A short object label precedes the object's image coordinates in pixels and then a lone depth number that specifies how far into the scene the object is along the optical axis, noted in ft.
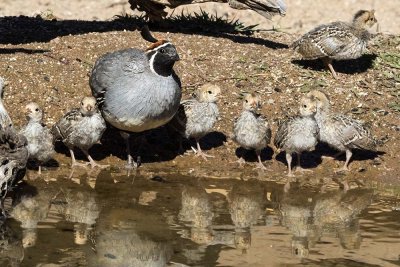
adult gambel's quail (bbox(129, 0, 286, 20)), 45.27
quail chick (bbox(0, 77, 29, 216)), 30.12
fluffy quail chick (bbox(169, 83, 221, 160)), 38.22
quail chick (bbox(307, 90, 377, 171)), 37.83
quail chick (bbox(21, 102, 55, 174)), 35.47
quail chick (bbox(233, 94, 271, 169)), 37.35
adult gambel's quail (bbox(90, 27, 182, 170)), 35.91
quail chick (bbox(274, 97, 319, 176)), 37.06
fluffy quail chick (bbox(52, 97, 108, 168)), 36.55
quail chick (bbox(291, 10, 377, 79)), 43.50
